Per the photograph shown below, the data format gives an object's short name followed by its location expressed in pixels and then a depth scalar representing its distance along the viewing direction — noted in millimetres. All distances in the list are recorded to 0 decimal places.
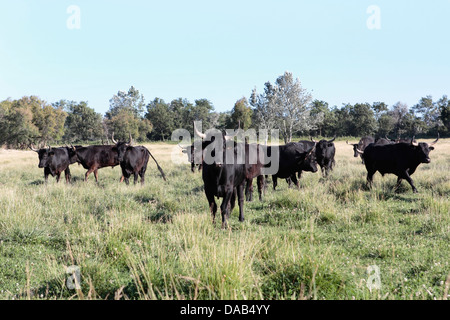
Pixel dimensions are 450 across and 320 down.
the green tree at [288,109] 52316
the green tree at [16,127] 52656
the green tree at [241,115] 62219
